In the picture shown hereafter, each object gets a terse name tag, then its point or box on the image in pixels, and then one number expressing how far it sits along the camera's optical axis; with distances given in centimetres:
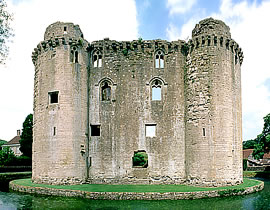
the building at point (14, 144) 6186
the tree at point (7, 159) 3888
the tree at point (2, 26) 1449
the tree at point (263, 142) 3319
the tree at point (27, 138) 4378
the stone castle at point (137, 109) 2108
